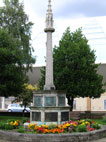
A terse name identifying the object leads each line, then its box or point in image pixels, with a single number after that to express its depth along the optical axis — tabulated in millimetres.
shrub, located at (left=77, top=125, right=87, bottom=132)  12383
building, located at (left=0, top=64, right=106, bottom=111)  38125
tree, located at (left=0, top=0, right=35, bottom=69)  33550
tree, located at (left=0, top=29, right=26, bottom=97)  22778
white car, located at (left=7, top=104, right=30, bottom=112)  40250
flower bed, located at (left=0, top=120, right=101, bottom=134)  12070
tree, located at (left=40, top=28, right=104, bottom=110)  24766
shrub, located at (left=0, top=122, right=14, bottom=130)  13818
